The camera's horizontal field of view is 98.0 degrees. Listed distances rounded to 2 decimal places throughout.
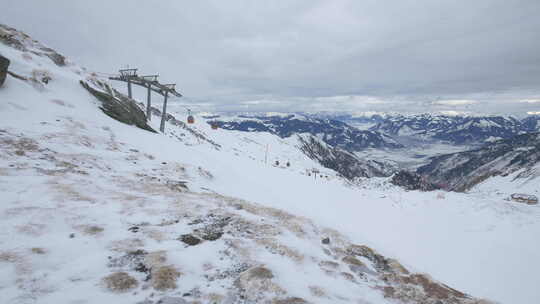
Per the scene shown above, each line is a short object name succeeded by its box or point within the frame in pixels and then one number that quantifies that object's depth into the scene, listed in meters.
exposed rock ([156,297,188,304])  3.44
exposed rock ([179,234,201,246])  5.12
